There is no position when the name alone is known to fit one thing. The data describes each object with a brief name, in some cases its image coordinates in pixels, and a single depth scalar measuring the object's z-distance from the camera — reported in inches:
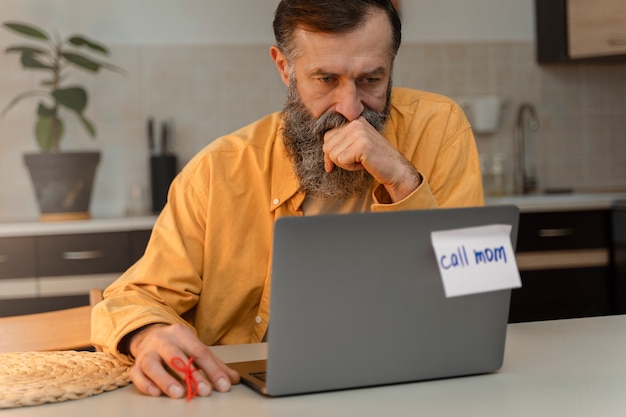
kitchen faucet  176.1
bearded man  69.2
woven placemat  49.6
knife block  157.2
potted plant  146.2
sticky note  47.4
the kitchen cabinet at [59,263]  139.6
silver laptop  45.8
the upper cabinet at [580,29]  161.0
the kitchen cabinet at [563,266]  152.4
